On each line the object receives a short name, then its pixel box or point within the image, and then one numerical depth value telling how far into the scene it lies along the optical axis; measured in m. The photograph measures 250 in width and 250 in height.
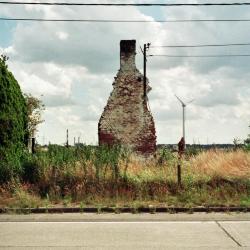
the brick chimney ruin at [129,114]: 29.44
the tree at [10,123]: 18.40
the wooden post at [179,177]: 16.55
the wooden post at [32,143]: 27.11
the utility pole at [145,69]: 29.69
